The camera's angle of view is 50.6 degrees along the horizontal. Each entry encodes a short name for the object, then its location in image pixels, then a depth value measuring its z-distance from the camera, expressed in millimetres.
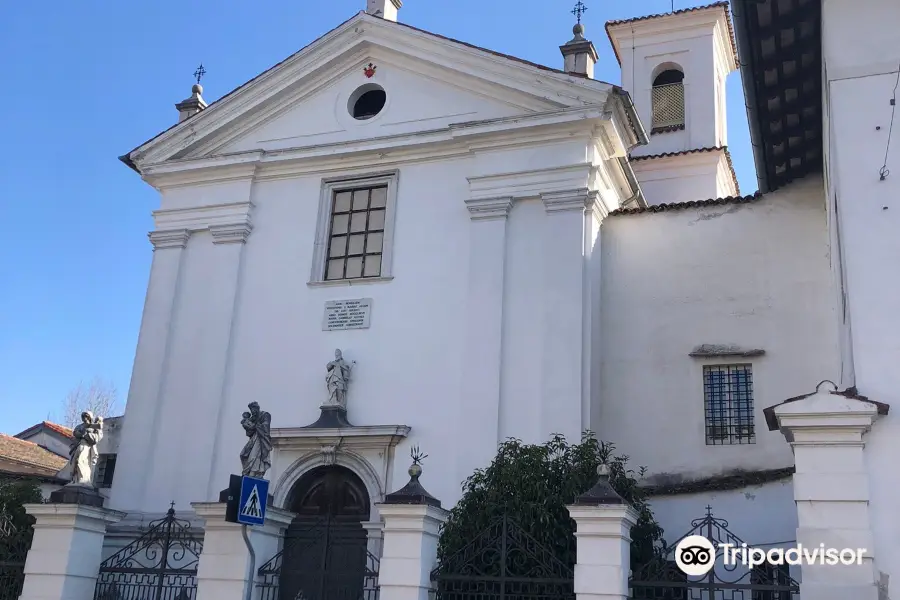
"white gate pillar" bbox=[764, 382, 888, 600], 8133
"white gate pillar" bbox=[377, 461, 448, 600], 9672
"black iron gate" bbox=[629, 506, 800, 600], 8445
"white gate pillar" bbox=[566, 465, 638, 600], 8844
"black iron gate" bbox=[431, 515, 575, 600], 9414
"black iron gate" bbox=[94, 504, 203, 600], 10914
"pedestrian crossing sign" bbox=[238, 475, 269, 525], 9977
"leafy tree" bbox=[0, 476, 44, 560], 11734
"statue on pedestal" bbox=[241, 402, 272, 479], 11523
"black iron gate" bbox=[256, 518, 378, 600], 10555
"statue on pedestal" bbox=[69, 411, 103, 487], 11797
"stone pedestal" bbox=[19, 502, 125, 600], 11039
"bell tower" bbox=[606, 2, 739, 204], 22203
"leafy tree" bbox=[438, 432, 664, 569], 11156
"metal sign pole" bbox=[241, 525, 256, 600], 10320
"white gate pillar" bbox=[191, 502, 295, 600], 10422
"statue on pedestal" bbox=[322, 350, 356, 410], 15234
